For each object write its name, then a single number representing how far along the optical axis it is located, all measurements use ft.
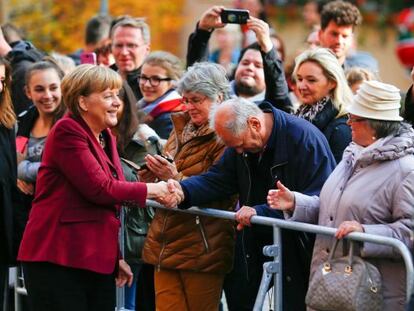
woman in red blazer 40.35
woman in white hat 36.48
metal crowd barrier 37.99
